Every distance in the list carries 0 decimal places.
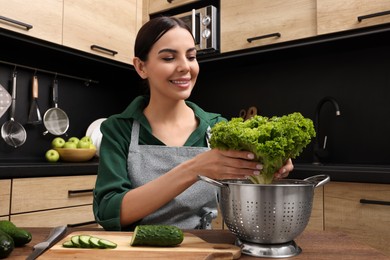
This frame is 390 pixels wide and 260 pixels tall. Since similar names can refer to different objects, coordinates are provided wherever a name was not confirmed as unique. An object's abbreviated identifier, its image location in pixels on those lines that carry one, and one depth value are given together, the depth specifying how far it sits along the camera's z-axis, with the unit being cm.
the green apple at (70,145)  223
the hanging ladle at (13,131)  217
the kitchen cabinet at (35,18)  185
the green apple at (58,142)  228
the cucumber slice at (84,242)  71
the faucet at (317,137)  204
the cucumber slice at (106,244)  70
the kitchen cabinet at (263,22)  196
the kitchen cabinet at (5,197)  163
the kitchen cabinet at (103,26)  218
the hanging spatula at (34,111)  228
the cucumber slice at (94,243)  70
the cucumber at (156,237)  72
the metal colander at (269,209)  68
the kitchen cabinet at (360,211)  147
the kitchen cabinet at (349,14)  171
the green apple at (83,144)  227
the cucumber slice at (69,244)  71
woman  97
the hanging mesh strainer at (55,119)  238
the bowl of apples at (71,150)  220
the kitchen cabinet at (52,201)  170
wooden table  68
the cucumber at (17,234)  75
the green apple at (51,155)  219
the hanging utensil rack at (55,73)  220
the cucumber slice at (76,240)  71
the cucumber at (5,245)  67
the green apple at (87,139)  234
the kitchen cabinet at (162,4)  247
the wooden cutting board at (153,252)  66
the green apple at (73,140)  231
